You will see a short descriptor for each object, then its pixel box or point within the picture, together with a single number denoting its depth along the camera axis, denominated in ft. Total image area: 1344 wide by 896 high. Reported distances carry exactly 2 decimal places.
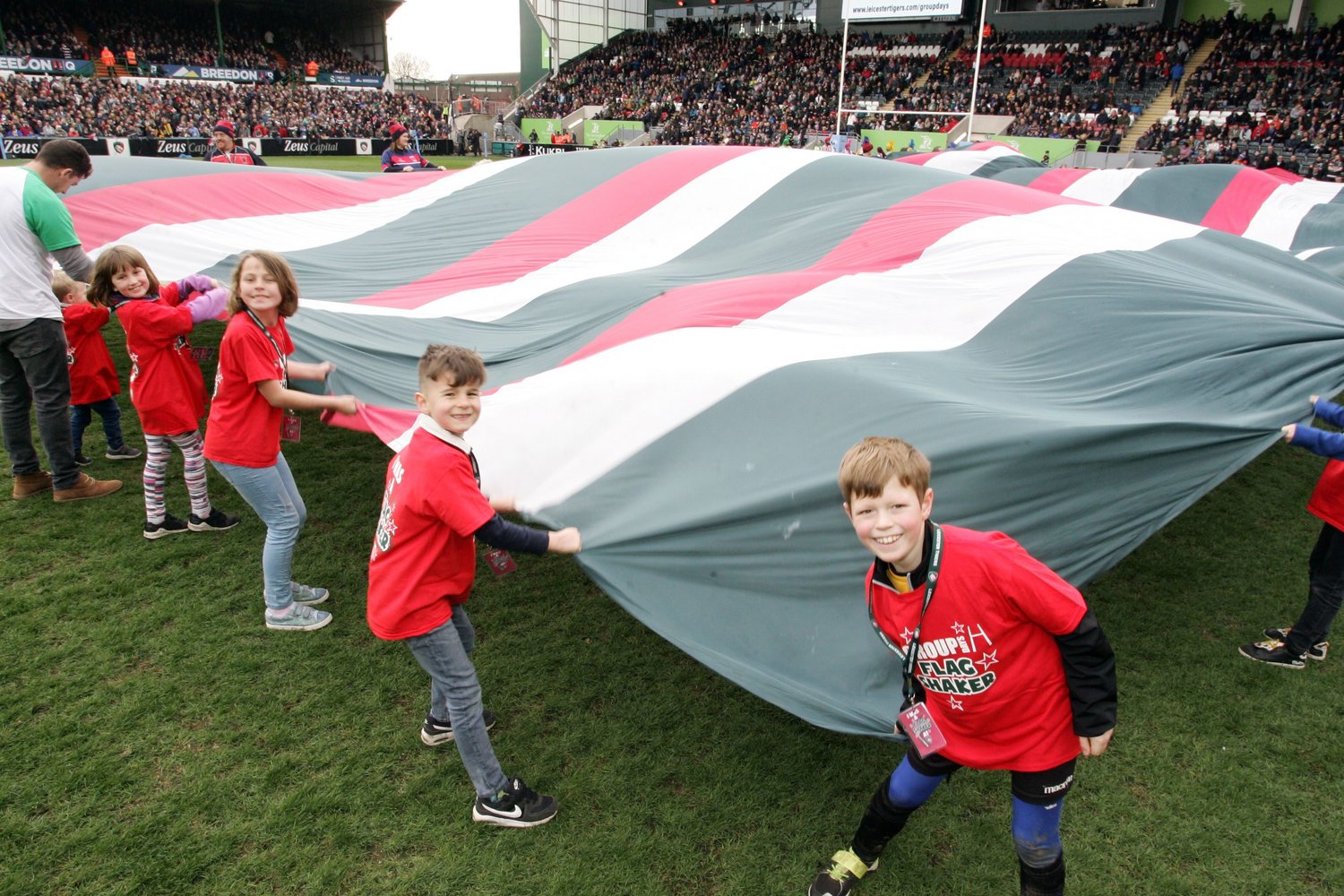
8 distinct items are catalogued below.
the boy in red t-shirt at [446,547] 5.70
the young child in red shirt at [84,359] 12.10
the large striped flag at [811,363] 5.87
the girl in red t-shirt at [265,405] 8.03
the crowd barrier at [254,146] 56.54
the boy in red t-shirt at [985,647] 4.62
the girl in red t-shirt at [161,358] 9.94
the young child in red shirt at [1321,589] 7.99
